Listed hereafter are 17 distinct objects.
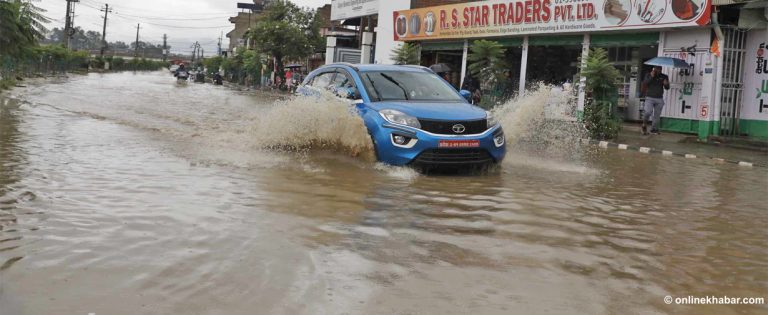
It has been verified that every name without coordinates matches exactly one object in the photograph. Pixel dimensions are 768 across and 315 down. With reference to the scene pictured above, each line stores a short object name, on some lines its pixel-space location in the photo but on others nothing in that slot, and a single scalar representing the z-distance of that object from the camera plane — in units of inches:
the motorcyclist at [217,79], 2260.1
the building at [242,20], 3998.5
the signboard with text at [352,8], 1484.5
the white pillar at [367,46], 1481.3
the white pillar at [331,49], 1653.5
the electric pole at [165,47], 5936.0
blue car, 339.0
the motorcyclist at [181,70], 2233.0
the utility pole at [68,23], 2989.7
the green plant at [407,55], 1091.3
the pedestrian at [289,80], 1795.0
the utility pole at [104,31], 3818.4
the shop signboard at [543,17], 689.6
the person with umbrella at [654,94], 689.0
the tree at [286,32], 1984.5
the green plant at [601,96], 652.7
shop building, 663.8
